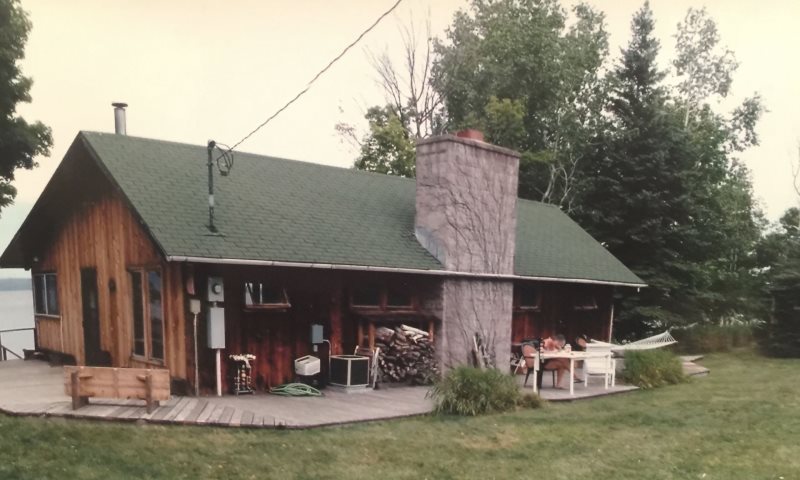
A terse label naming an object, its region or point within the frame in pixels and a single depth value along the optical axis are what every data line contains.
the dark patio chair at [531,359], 10.87
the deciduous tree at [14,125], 15.78
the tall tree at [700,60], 32.12
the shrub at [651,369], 12.41
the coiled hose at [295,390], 10.02
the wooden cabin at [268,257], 9.82
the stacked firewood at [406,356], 11.45
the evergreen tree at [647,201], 21.14
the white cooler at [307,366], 10.39
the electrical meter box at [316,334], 10.59
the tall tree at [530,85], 29.67
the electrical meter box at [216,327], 9.39
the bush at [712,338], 20.83
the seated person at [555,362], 11.62
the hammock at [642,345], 12.92
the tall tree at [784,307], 18.76
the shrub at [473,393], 8.98
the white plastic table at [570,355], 10.97
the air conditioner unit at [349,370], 10.55
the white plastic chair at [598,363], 11.77
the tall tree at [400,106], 29.44
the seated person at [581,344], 12.92
